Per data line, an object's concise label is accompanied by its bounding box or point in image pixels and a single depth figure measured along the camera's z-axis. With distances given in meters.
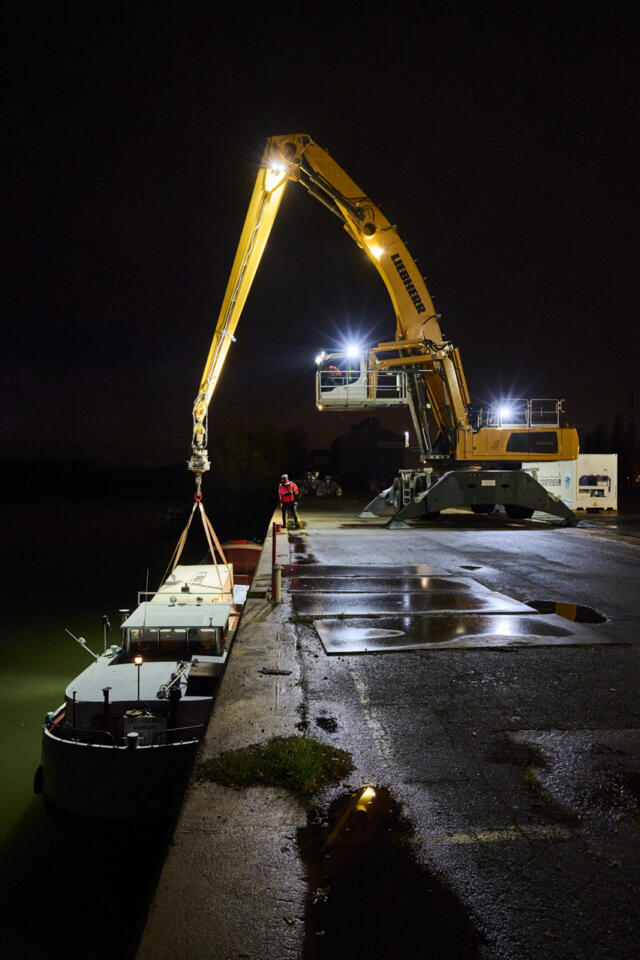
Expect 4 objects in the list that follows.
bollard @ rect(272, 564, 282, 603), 7.95
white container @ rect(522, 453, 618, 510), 24.89
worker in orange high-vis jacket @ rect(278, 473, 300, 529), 17.77
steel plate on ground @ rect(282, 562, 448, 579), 10.22
